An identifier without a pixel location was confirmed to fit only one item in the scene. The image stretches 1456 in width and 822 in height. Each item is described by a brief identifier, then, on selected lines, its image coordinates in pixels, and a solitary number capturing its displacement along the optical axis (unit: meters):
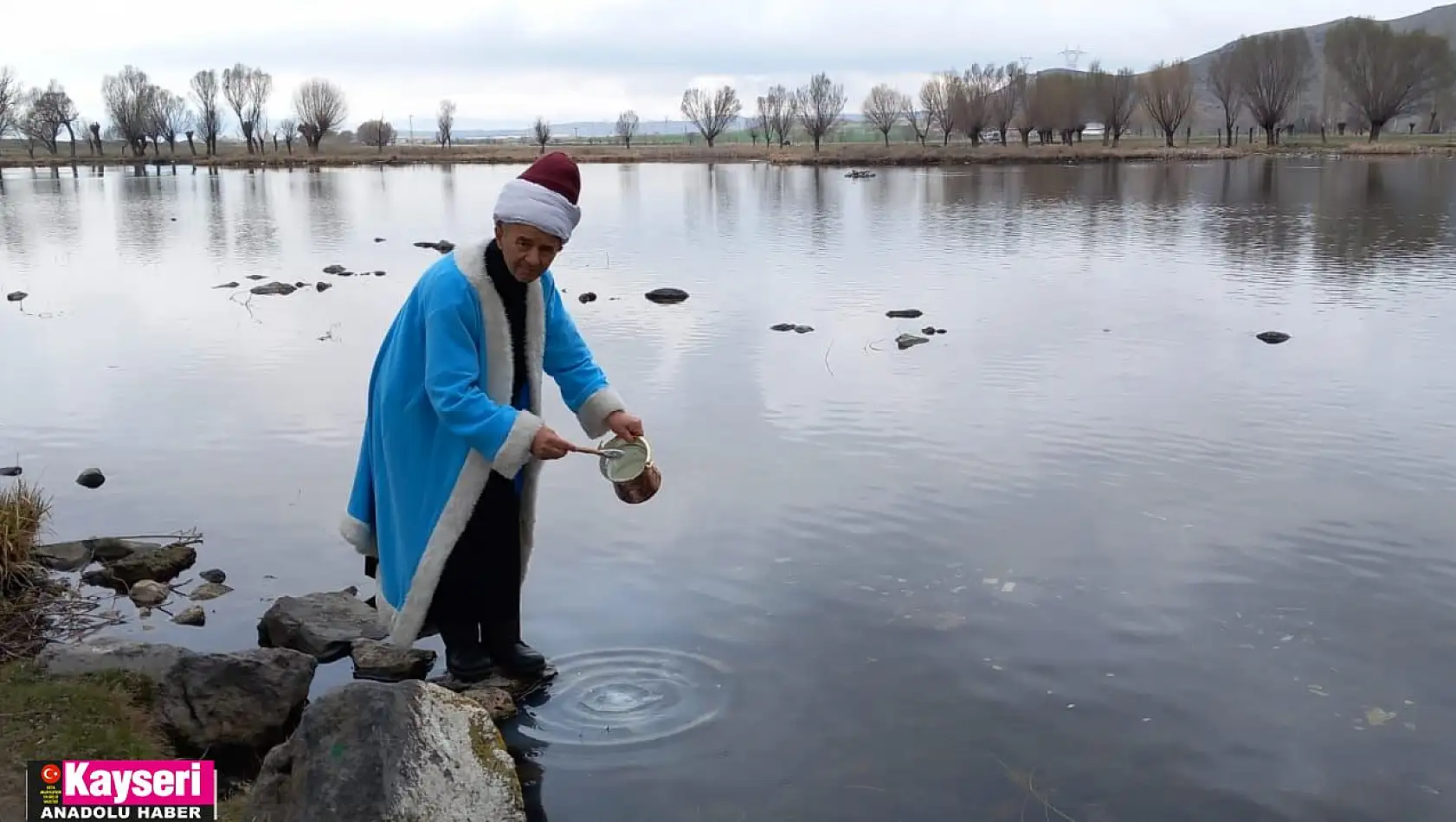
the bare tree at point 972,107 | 102.12
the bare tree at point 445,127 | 125.12
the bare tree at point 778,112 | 127.06
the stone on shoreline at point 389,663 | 5.85
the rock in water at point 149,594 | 6.81
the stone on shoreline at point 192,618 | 6.58
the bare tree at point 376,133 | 118.52
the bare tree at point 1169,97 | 95.64
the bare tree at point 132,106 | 104.56
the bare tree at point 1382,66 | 90.69
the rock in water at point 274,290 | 20.00
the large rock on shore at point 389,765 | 3.76
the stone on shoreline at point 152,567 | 7.14
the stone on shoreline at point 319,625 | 6.08
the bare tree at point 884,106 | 124.12
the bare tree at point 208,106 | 112.12
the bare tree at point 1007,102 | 105.81
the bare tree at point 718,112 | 127.92
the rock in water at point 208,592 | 6.95
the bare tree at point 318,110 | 111.12
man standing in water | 4.62
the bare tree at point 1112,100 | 98.06
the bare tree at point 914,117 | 112.00
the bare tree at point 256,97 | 114.38
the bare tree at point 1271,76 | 93.89
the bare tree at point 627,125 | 125.75
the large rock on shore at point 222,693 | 5.11
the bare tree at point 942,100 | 107.50
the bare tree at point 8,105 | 99.88
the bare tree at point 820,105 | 119.12
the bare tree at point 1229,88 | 95.93
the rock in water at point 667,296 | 18.55
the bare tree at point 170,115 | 109.62
